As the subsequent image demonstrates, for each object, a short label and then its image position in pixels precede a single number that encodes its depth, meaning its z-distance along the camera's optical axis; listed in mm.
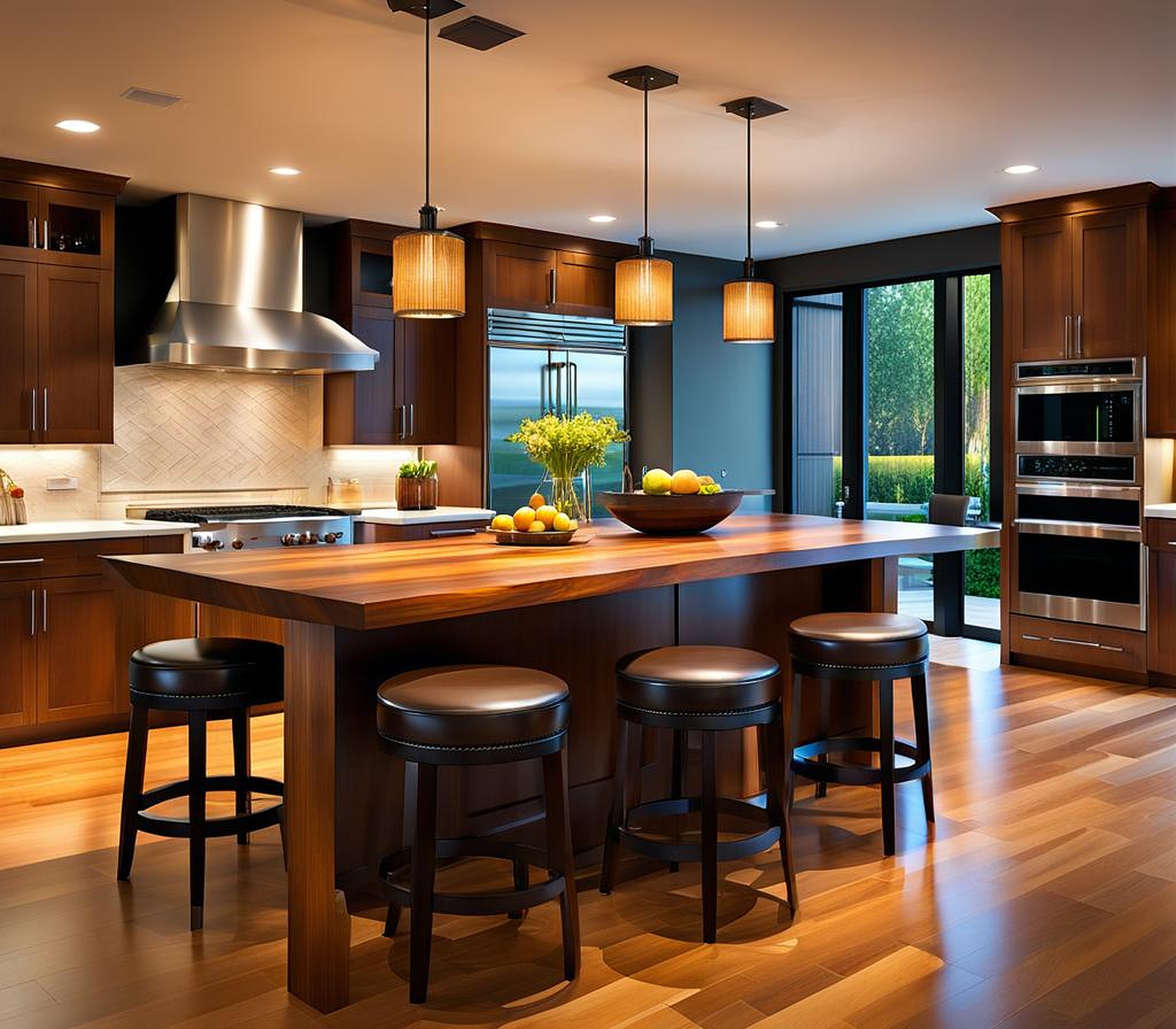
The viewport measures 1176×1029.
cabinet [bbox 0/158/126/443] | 5102
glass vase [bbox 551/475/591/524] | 3705
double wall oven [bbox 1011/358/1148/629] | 5867
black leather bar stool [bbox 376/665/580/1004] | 2445
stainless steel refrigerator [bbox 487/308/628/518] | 6703
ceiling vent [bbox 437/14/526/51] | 3430
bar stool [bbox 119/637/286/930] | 2934
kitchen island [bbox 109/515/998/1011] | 2520
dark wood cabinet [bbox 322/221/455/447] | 6445
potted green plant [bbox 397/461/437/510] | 6516
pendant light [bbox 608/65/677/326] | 3945
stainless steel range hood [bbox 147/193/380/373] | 5570
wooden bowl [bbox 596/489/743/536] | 3820
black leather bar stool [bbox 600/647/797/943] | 2850
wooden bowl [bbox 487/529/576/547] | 3555
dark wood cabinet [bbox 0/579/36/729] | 4820
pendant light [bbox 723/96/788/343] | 4230
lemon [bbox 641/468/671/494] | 3881
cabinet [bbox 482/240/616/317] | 6680
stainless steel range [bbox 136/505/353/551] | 5406
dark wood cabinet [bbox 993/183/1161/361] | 5785
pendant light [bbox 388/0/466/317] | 3266
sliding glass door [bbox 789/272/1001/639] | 7145
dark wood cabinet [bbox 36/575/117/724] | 4934
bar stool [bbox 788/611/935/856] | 3387
